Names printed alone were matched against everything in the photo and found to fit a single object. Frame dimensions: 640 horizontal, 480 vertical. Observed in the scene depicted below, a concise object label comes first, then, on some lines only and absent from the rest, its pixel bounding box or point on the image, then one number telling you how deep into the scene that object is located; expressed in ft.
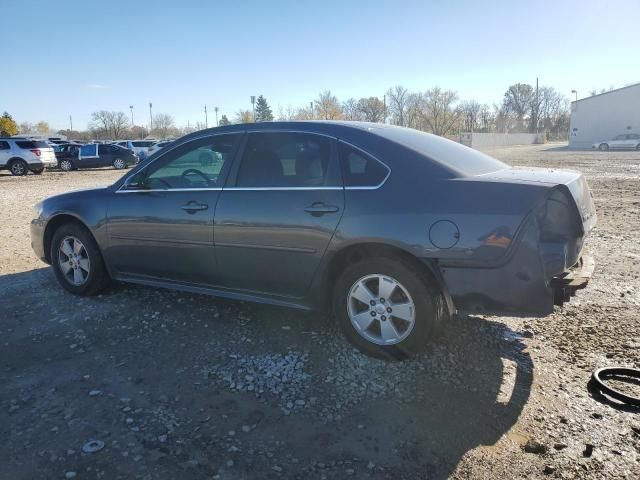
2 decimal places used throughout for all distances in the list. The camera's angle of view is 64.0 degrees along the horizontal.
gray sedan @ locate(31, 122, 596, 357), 10.55
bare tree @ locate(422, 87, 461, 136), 272.51
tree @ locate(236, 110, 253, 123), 236.22
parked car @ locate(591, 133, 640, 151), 150.51
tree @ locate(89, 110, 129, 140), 312.56
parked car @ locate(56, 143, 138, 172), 91.91
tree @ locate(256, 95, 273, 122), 275.80
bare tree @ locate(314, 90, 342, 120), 230.93
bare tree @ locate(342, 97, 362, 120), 274.77
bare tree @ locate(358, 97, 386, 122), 277.97
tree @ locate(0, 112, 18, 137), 234.50
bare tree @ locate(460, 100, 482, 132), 295.52
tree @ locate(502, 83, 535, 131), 338.34
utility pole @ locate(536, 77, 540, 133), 331.98
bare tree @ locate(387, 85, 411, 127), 294.46
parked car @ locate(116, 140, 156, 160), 103.30
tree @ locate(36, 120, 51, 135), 382.16
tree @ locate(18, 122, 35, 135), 344.18
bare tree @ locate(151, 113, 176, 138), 324.54
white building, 182.60
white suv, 78.18
